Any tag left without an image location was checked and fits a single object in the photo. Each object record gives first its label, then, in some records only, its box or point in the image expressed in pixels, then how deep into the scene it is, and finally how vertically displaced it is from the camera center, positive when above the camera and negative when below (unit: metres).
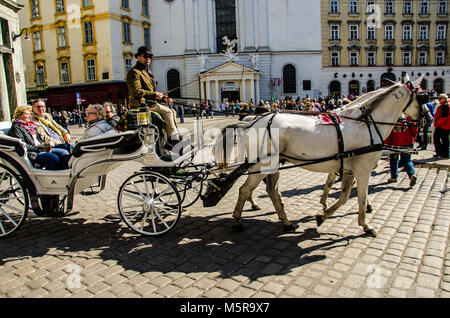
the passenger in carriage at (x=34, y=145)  5.55 -0.44
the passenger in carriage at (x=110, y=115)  7.00 -0.02
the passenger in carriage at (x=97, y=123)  5.42 -0.14
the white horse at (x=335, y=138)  5.05 -0.47
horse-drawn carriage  5.07 -0.70
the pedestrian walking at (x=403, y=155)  7.75 -1.12
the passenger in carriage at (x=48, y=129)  6.36 -0.24
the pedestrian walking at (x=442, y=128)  10.81 -0.86
